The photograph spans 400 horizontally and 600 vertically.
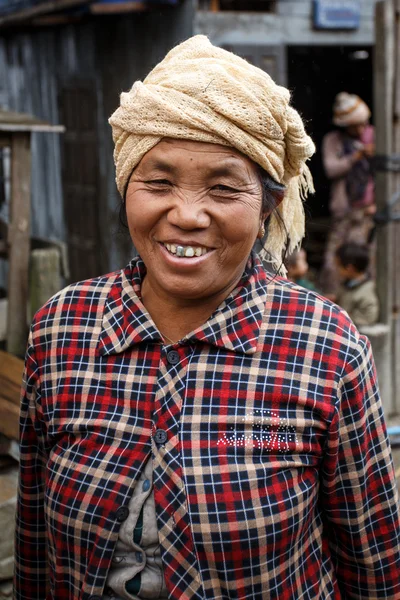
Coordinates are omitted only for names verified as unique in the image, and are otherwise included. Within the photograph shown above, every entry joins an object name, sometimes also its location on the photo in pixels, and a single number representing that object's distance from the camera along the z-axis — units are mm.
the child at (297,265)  5043
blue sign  5918
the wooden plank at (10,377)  3383
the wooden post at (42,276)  4629
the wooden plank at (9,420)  3129
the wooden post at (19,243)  4555
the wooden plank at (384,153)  4480
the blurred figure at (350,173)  6543
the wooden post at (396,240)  4500
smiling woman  1522
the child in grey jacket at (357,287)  4945
